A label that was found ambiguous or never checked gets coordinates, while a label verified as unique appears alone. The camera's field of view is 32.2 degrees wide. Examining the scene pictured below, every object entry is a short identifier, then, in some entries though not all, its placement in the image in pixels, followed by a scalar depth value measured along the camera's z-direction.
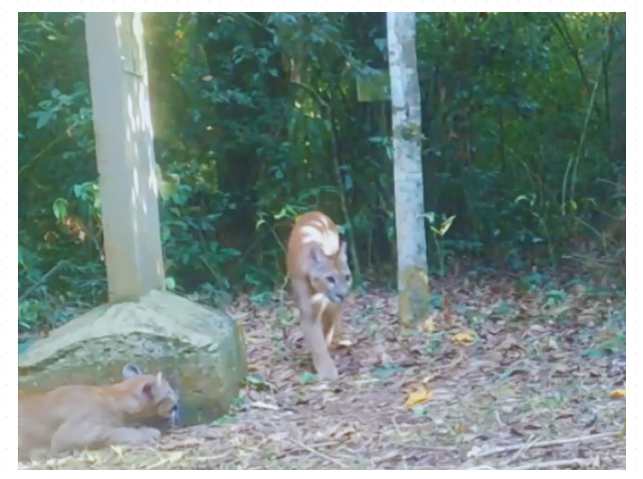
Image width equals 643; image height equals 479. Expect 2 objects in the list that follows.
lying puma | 3.97
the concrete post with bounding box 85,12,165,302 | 4.39
